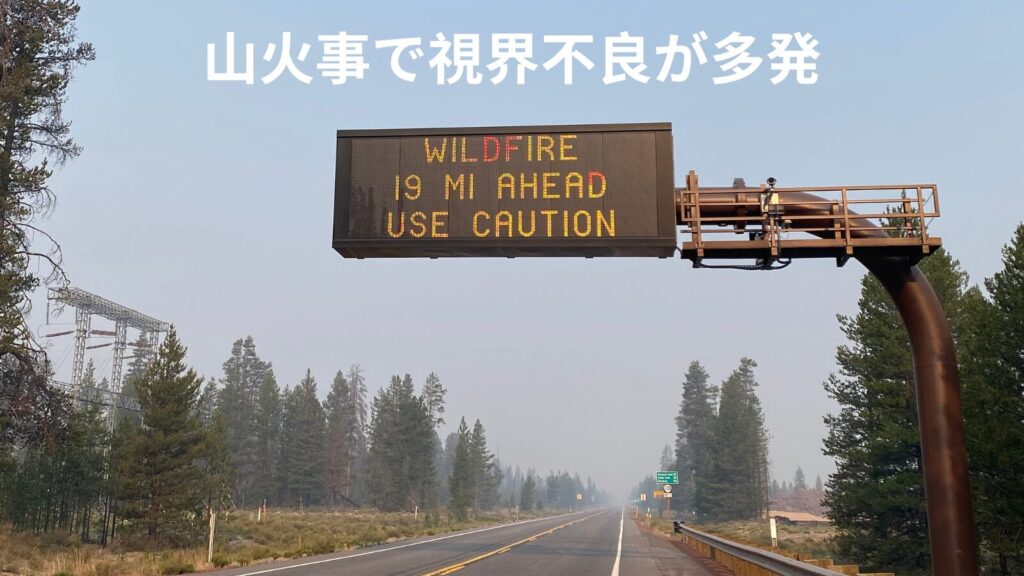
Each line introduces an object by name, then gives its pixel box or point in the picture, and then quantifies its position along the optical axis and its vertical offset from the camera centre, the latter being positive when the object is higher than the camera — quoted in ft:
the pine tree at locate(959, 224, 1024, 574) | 67.31 +2.21
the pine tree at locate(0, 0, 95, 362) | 78.48 +34.39
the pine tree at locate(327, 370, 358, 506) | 372.79 -4.38
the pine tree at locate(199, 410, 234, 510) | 127.75 -6.77
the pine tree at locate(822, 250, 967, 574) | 99.14 -3.00
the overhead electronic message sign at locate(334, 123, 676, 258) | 38.11 +12.59
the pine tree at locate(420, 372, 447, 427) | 402.93 +20.45
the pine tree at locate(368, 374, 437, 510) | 301.63 -11.85
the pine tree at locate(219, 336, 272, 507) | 326.44 +3.86
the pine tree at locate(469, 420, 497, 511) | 375.04 -18.84
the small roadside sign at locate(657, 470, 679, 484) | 197.88 -12.75
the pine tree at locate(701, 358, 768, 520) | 274.77 -13.85
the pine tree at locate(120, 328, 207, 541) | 115.03 -4.16
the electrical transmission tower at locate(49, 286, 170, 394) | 223.71 +37.91
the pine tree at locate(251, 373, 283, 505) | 320.70 -5.18
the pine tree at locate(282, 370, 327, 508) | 316.81 -6.07
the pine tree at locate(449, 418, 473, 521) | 280.10 -19.96
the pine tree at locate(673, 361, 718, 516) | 358.64 +0.63
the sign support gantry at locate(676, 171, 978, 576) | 34.45 +9.15
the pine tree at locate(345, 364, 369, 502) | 450.30 -1.87
